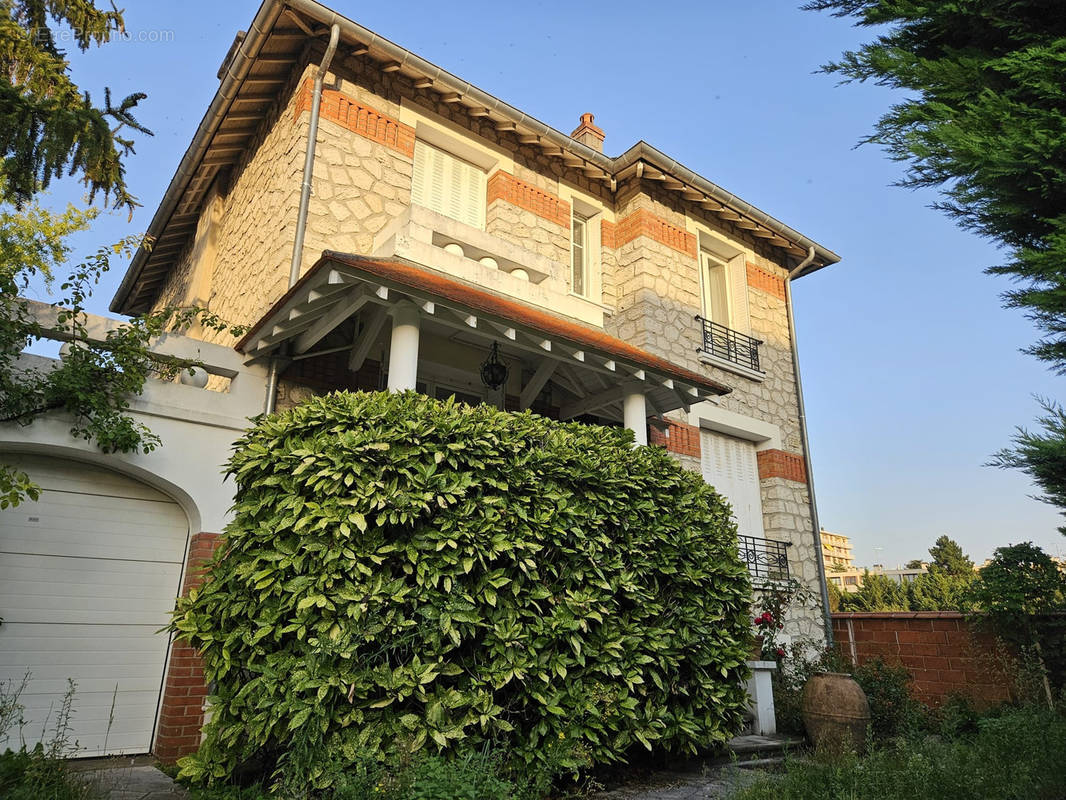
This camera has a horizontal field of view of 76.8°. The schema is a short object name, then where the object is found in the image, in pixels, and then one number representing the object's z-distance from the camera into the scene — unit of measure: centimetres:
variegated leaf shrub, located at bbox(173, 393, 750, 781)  376
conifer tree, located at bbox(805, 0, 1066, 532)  338
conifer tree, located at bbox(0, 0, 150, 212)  582
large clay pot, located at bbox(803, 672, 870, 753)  566
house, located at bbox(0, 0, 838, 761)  541
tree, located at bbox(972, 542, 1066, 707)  697
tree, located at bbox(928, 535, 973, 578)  2455
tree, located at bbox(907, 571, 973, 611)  1728
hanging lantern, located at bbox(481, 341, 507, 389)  690
